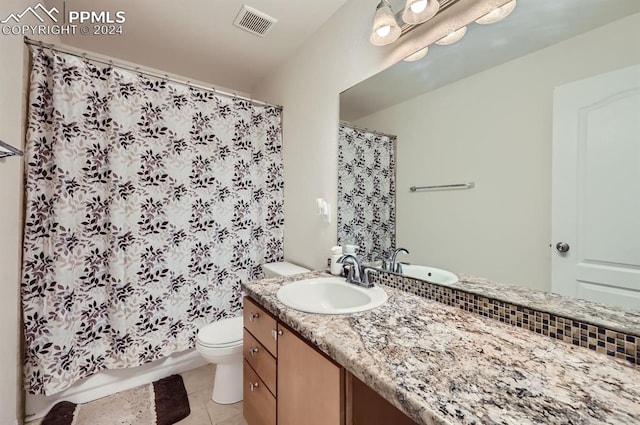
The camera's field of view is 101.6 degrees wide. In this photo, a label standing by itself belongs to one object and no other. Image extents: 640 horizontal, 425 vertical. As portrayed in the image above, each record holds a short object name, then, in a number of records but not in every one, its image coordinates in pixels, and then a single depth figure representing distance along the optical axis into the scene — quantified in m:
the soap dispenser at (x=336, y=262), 1.53
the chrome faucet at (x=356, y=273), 1.32
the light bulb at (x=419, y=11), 1.13
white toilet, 1.56
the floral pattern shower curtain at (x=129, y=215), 1.46
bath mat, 1.47
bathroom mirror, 0.81
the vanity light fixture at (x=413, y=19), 1.01
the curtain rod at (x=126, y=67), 1.43
